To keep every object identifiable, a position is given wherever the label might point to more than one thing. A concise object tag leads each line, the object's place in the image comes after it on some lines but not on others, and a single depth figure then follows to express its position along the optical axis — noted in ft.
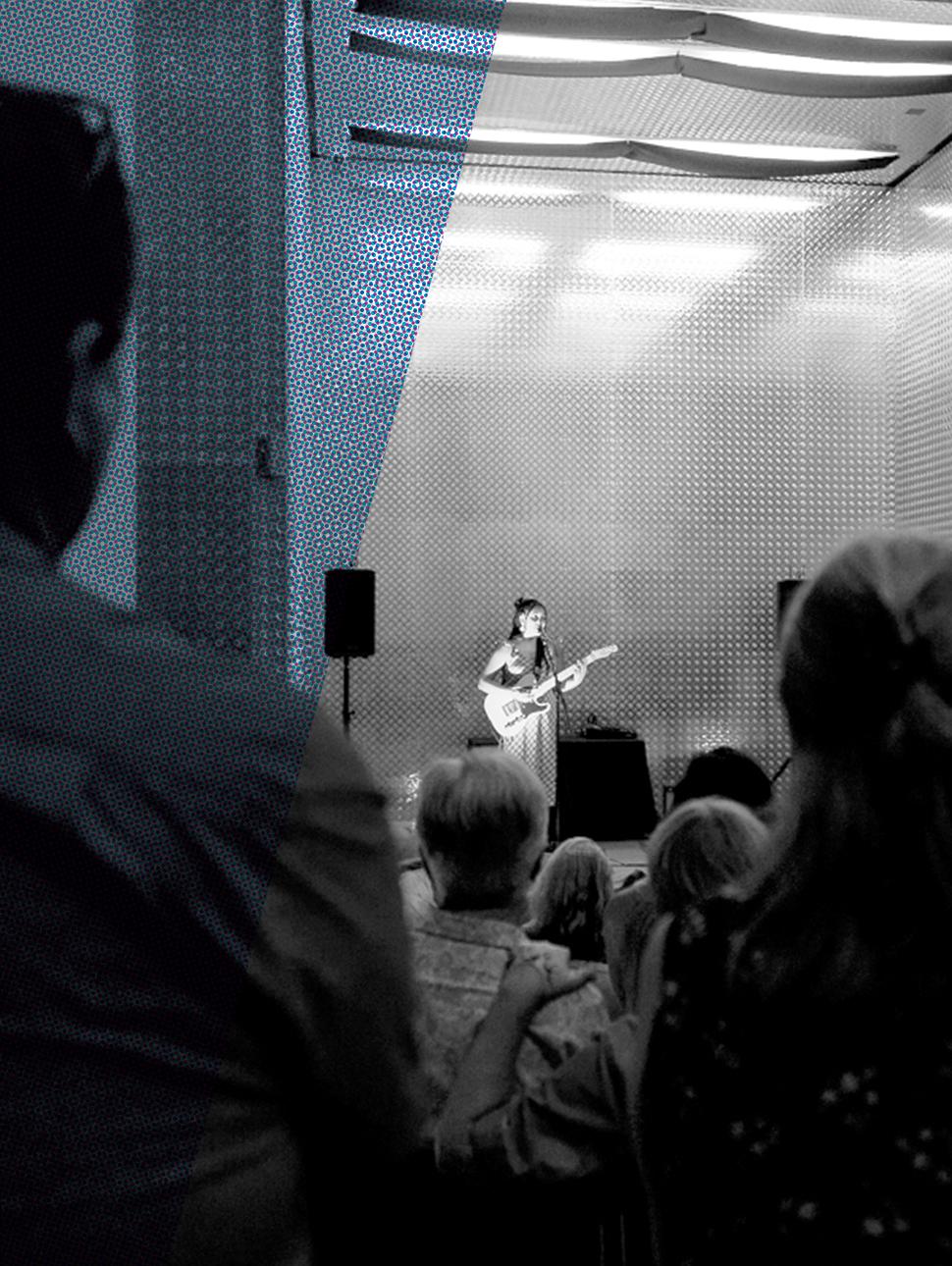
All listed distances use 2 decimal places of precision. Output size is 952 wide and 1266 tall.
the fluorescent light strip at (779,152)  24.54
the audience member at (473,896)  4.79
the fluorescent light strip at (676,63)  19.60
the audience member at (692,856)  5.57
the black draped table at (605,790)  22.45
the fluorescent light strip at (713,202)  27.61
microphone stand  23.65
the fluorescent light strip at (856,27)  19.74
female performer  24.45
